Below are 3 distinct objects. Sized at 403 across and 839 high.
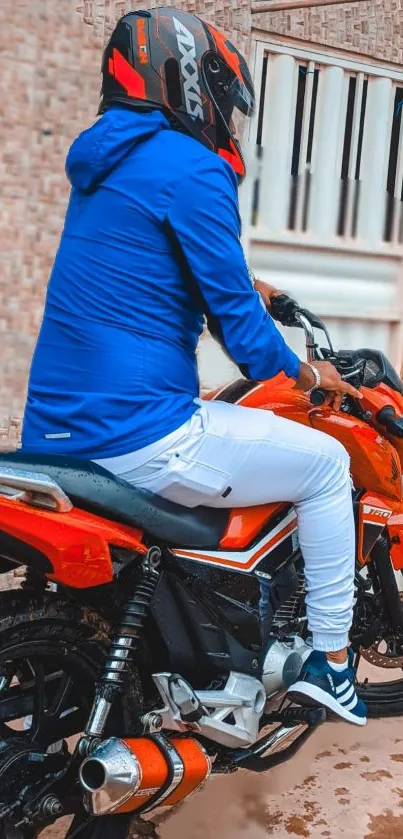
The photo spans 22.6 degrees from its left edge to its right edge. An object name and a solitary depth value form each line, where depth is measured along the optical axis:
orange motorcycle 2.50
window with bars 5.27
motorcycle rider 2.62
